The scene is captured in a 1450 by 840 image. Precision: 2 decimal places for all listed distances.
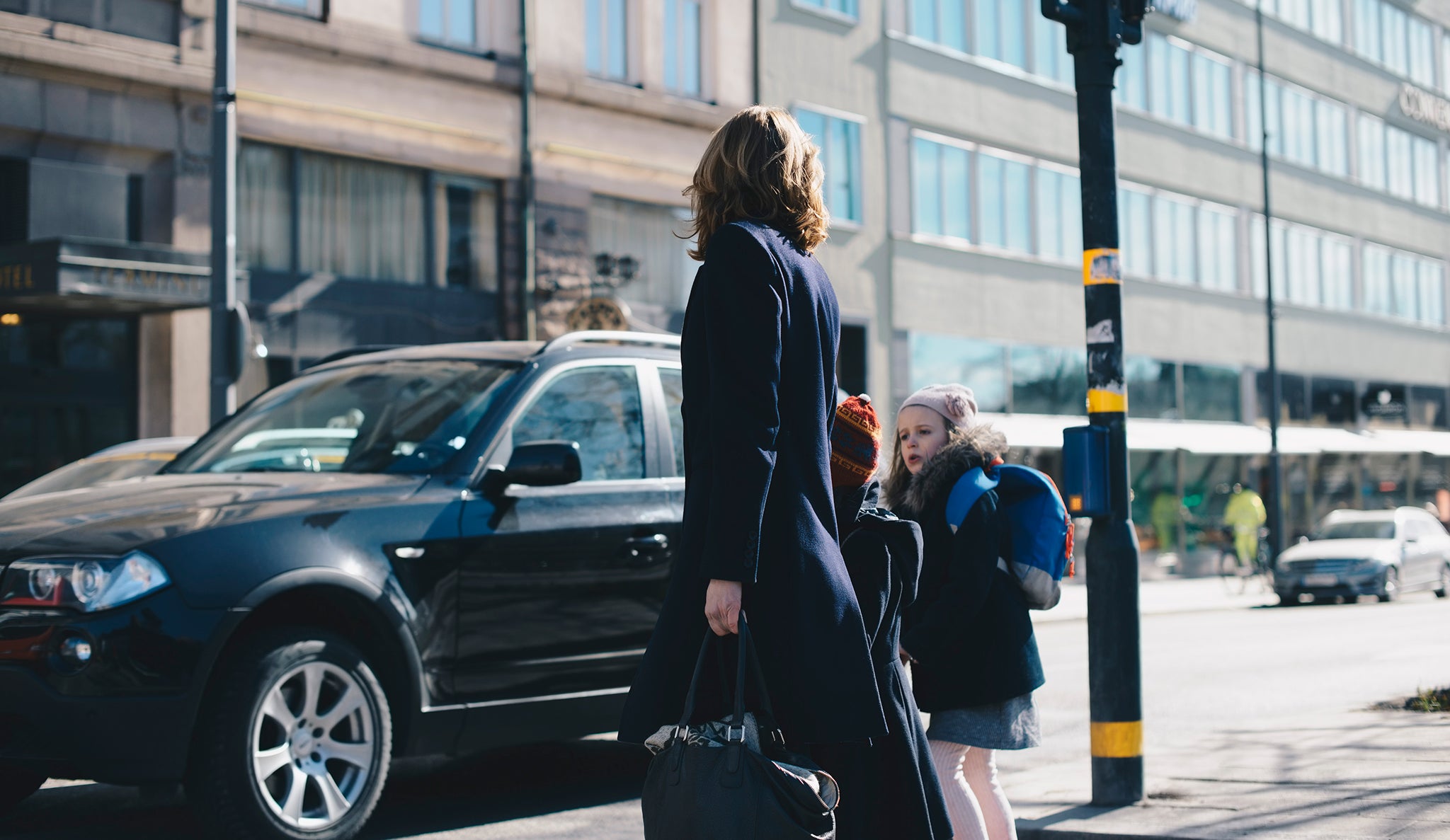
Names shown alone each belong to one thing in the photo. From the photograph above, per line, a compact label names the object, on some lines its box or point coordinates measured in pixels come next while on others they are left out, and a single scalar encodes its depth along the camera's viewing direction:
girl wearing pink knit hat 4.44
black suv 4.99
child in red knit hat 3.47
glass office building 27.56
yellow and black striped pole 6.11
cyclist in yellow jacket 27.52
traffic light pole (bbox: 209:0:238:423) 12.24
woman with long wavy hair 3.24
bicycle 27.31
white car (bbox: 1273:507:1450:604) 23.69
